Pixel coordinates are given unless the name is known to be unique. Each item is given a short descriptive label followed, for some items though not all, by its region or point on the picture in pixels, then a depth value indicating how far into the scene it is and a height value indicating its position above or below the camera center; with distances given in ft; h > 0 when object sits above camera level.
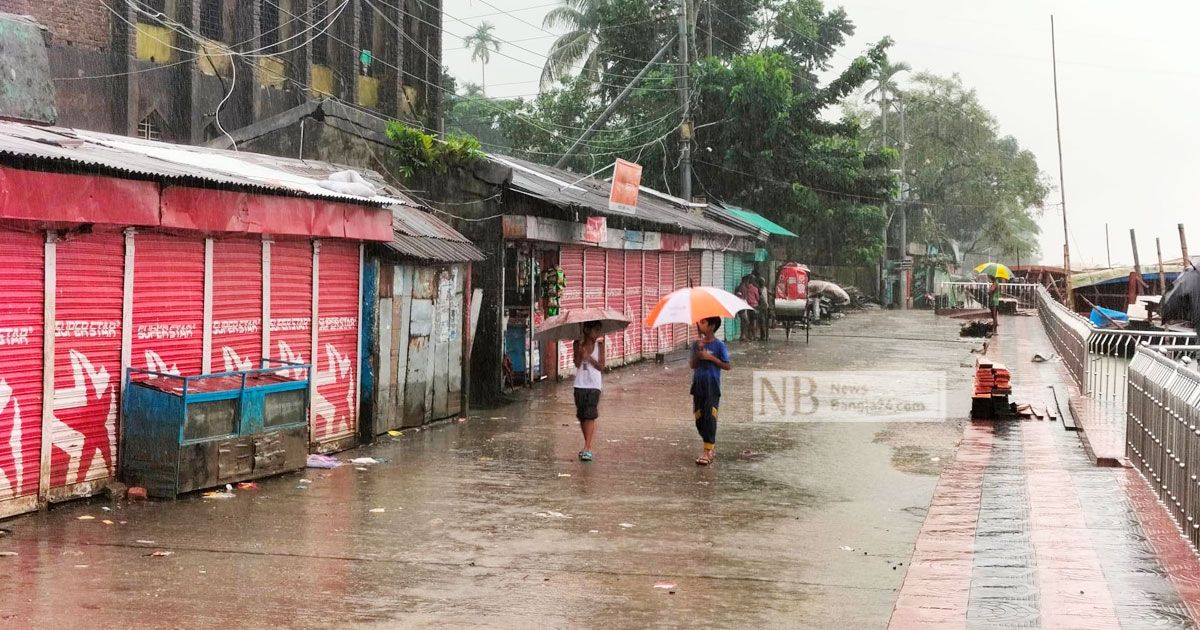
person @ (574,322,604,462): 40.55 -1.73
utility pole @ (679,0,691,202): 101.86 +18.07
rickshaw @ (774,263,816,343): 107.14 +3.38
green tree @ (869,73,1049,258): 216.33 +31.44
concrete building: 81.71 +22.12
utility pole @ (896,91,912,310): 190.80 +14.04
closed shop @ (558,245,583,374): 70.38 +2.72
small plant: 57.93 +8.95
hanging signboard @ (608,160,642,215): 70.44 +8.77
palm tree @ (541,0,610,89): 145.89 +35.89
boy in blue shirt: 40.09 -1.67
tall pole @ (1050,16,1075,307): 146.61 +18.09
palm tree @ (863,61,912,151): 200.95 +42.77
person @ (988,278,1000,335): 116.88 +3.51
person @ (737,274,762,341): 103.55 +2.99
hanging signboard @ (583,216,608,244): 67.88 +6.00
